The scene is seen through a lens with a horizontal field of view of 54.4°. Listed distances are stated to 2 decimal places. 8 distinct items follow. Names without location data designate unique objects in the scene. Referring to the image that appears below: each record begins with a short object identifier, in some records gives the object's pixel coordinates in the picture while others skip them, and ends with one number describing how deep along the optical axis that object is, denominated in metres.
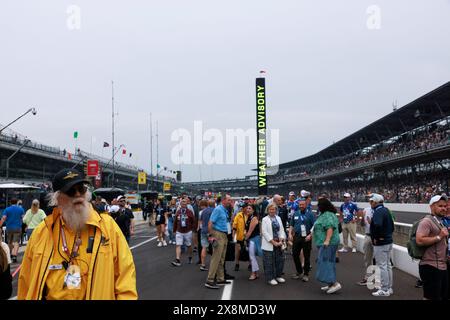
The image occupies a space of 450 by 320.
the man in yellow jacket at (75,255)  2.69
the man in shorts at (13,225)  13.84
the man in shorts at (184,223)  13.39
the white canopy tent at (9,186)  21.31
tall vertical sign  37.81
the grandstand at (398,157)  32.12
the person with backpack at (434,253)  5.40
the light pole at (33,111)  25.76
